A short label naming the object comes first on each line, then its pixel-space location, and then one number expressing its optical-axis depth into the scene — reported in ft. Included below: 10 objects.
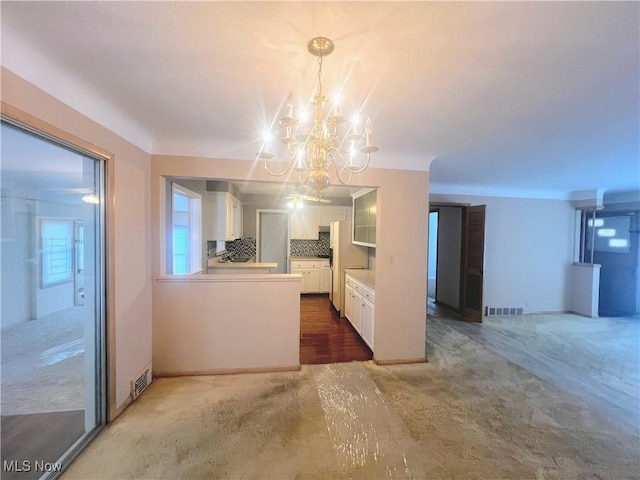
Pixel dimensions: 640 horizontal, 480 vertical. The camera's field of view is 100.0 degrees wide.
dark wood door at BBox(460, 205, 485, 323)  14.98
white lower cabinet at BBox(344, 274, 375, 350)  10.82
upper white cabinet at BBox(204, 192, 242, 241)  13.82
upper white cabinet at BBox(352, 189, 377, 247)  12.36
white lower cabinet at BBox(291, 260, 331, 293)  20.56
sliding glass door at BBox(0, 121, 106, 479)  4.97
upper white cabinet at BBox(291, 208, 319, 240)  21.06
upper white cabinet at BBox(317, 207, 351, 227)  21.22
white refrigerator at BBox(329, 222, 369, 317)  15.84
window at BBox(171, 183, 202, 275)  12.42
